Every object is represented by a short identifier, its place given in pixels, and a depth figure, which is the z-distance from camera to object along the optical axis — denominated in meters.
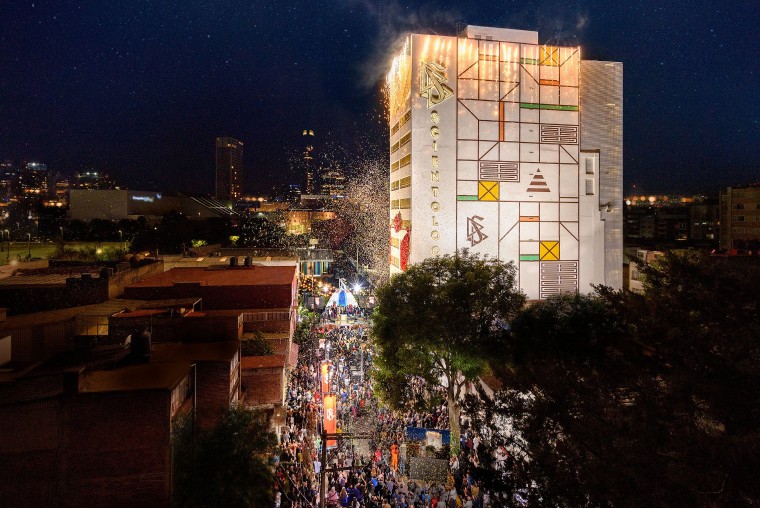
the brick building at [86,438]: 9.43
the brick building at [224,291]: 21.00
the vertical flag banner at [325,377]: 16.56
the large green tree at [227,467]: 8.97
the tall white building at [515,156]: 29.80
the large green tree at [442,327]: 14.60
